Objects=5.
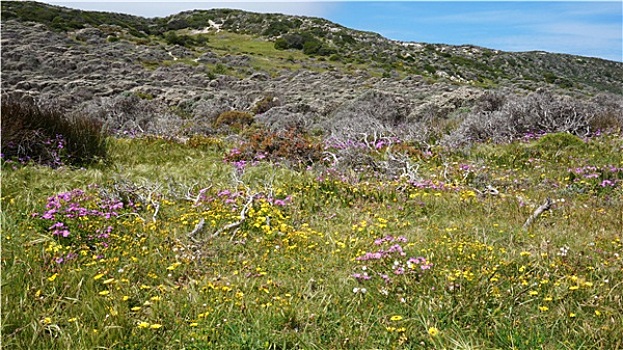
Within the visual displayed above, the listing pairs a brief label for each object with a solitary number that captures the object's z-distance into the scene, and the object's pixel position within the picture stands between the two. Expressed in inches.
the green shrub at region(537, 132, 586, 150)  389.4
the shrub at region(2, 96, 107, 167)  307.9
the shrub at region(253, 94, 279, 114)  860.0
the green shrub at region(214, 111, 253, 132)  659.4
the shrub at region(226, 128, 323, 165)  376.2
